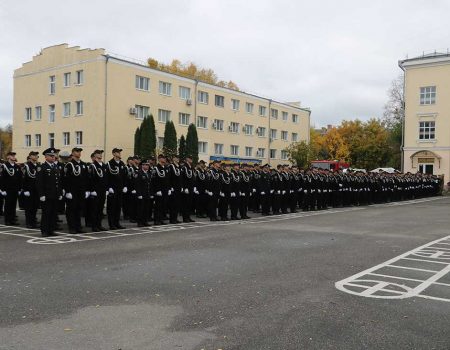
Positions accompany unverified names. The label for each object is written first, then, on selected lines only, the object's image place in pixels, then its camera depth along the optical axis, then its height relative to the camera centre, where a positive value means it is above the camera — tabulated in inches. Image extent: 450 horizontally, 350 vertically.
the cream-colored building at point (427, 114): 1977.1 +273.1
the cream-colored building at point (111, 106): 1598.2 +271.8
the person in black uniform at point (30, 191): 549.0 -13.4
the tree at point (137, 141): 1609.3 +126.4
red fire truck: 1979.6 +66.5
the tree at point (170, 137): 1675.7 +146.4
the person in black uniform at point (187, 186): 638.5 -8.4
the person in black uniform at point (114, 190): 540.1 -11.6
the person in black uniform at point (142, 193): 577.3 -16.2
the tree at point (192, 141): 1770.4 +140.2
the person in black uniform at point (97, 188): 520.4 -9.2
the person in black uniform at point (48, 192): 472.1 -12.3
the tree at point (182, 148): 1729.9 +112.2
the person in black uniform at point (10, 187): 574.6 -9.3
